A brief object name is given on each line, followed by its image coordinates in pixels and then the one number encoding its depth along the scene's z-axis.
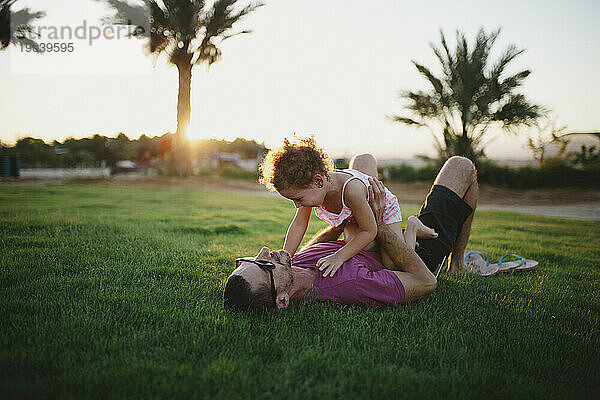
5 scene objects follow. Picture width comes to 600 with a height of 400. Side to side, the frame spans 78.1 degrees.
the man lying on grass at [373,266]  2.06
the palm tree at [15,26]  10.92
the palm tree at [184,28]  14.59
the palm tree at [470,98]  14.01
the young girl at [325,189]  2.35
